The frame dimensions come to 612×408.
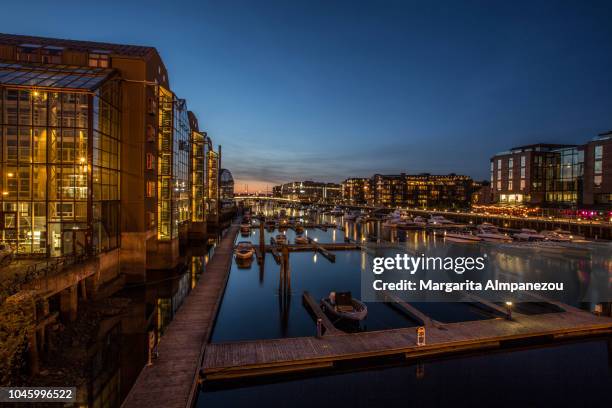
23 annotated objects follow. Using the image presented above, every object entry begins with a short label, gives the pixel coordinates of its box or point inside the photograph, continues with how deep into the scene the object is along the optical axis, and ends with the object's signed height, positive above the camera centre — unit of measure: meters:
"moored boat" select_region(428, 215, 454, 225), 90.60 -5.61
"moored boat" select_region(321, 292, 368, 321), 22.08 -7.39
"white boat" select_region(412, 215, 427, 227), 90.44 -5.96
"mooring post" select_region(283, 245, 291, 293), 28.34 -6.11
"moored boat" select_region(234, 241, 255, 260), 41.26 -6.59
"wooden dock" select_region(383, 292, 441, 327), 20.59 -7.67
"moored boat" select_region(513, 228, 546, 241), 59.47 -6.25
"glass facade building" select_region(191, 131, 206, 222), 57.91 +3.62
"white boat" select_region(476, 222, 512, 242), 61.82 -6.48
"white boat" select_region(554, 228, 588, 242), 58.81 -6.22
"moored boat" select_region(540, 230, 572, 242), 58.75 -6.24
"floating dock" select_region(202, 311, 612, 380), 15.45 -7.41
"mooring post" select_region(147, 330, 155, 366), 14.52 -6.58
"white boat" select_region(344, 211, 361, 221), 110.44 -5.87
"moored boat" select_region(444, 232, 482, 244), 63.03 -7.12
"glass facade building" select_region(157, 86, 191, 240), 34.69 +4.20
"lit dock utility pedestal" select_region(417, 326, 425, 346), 17.08 -6.93
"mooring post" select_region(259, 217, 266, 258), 45.44 -6.53
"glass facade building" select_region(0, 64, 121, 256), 23.27 +2.30
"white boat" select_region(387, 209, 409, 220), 101.19 -4.82
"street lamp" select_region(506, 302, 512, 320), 20.97 -7.01
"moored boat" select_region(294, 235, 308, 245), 54.53 -6.69
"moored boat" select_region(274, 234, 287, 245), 51.08 -6.22
